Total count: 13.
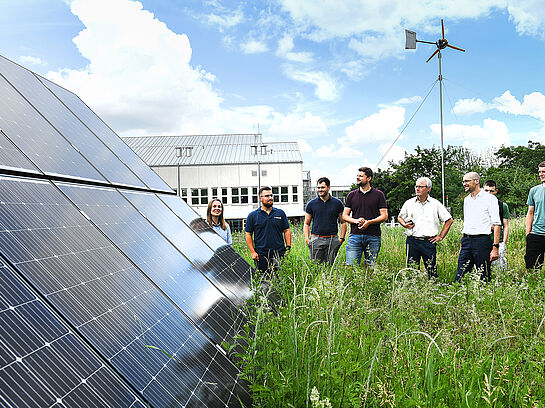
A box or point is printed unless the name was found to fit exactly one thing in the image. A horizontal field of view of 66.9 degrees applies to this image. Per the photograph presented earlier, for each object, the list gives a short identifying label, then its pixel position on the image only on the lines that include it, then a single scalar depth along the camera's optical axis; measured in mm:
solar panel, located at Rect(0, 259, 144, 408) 1540
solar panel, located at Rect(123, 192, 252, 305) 4383
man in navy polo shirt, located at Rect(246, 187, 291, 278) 7680
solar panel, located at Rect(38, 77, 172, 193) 5926
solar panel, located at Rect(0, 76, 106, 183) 3539
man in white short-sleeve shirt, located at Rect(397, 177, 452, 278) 7781
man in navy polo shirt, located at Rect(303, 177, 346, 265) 8227
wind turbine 24750
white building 47938
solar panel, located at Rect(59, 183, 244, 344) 3188
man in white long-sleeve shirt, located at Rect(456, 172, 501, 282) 7375
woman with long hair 8273
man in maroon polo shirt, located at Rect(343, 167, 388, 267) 7984
